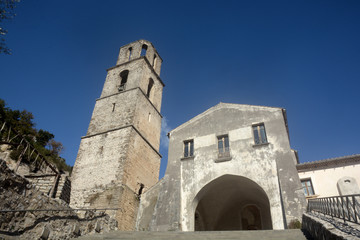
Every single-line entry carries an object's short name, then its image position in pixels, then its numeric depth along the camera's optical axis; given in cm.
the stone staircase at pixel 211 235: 793
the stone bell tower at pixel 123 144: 1659
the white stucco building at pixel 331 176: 1168
